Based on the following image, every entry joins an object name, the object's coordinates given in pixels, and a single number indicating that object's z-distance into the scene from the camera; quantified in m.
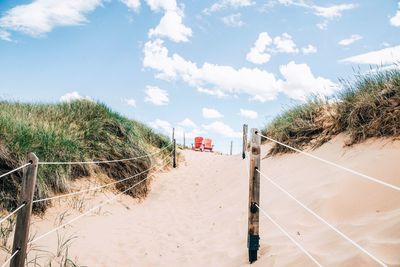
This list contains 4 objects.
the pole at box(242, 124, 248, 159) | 13.52
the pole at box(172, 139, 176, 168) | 13.76
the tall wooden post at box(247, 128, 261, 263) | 4.42
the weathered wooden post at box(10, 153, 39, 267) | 3.62
